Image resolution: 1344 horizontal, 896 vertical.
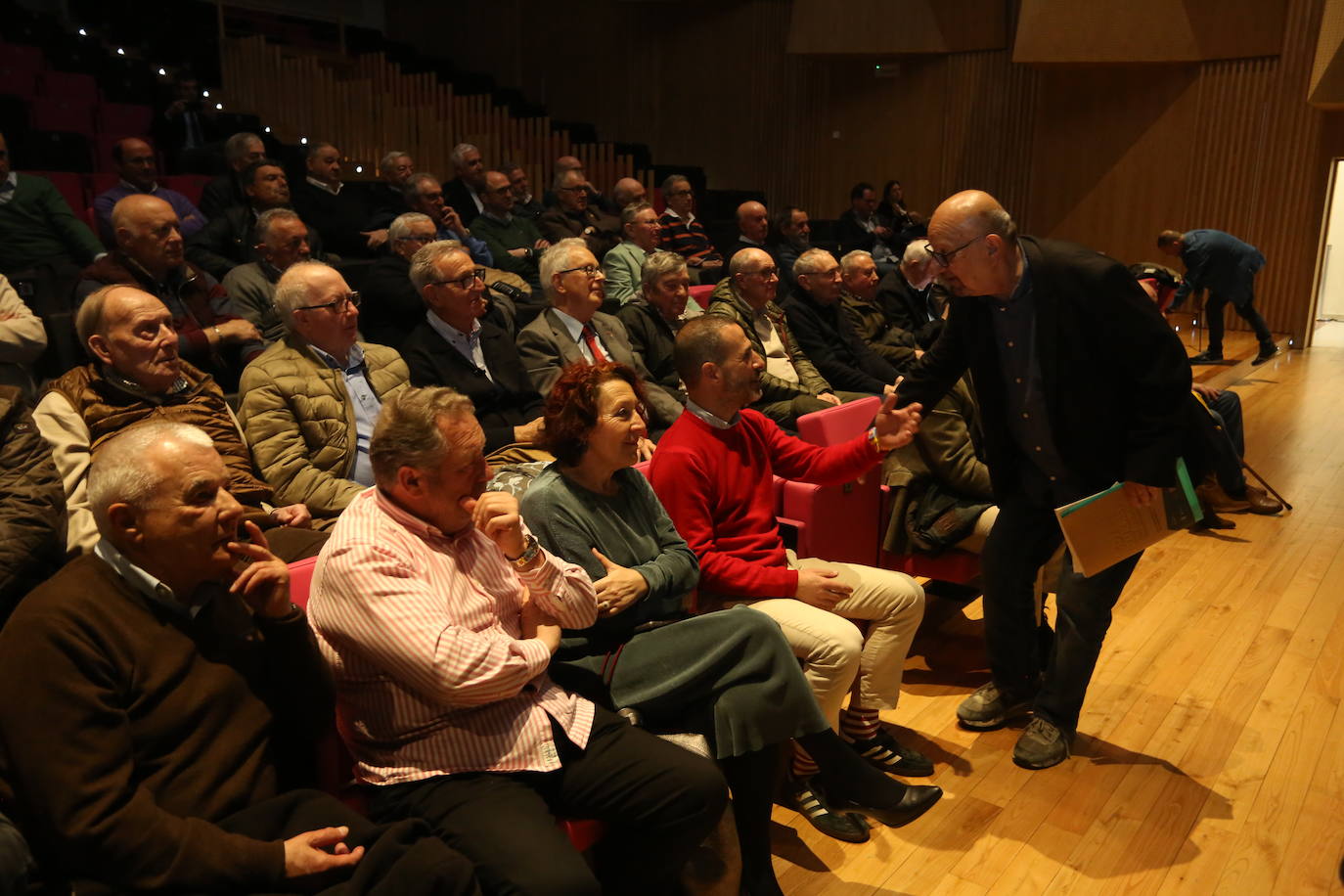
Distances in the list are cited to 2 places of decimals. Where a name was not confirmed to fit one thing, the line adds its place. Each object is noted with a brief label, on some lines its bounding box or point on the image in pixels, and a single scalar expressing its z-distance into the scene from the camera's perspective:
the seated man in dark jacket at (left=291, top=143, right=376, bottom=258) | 5.26
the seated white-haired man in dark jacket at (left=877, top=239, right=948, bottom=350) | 5.01
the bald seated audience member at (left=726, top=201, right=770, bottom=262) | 6.46
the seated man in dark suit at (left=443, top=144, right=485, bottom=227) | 5.93
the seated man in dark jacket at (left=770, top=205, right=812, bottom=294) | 6.69
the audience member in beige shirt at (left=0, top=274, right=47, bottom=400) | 2.72
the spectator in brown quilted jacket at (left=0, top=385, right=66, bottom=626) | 1.84
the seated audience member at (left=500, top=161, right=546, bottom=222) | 6.01
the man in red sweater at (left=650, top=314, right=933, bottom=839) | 2.25
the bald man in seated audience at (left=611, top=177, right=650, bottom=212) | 6.47
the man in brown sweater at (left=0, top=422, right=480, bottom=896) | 1.32
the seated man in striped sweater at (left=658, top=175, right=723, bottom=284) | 6.60
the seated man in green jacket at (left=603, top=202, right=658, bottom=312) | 4.86
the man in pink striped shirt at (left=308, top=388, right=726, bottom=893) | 1.57
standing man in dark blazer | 2.26
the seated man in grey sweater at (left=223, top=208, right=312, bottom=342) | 3.56
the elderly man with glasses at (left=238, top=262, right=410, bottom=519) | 2.54
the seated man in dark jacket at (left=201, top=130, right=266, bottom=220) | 4.82
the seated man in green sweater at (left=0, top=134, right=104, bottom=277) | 4.05
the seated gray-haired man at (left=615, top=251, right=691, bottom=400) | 3.92
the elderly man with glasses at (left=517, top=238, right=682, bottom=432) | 3.51
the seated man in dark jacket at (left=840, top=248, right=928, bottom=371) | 4.89
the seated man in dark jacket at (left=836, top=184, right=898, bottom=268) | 8.55
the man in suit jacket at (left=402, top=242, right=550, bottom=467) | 3.16
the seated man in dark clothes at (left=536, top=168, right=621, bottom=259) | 5.88
